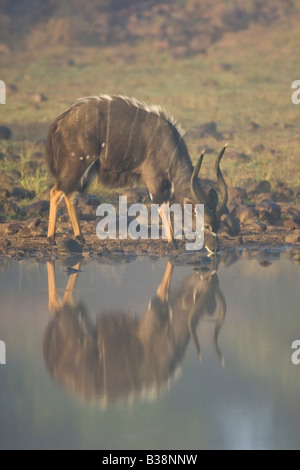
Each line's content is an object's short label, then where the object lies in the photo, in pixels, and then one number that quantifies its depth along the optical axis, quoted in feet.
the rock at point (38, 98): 64.54
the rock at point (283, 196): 38.19
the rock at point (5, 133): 51.96
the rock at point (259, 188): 38.73
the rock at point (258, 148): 48.44
